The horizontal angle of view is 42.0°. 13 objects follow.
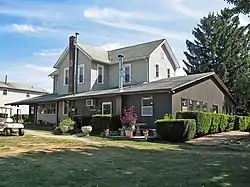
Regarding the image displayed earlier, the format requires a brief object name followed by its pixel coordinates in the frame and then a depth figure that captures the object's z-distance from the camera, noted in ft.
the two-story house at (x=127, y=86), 77.56
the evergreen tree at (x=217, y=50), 144.15
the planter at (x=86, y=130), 75.63
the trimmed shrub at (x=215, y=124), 72.71
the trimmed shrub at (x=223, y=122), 77.75
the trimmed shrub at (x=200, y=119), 65.82
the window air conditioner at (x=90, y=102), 91.12
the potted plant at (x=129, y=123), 69.46
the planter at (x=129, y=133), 69.25
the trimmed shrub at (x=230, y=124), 82.47
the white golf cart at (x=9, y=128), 66.03
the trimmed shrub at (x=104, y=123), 76.69
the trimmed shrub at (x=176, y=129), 60.80
